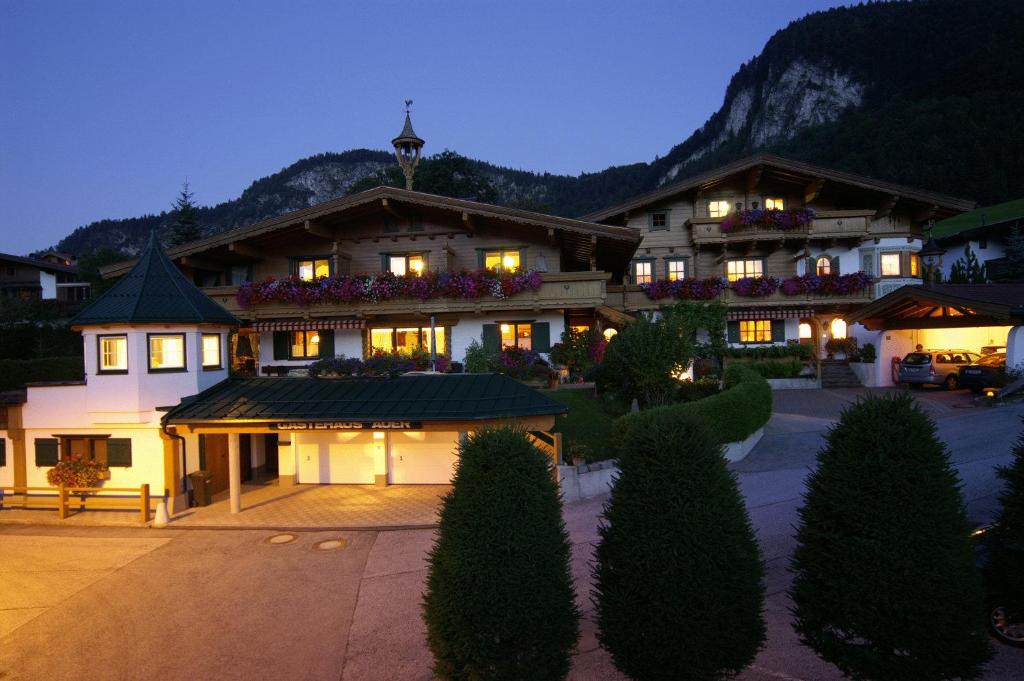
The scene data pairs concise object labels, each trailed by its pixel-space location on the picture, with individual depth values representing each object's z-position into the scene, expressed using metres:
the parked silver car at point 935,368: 24.66
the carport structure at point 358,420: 14.10
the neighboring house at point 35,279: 60.47
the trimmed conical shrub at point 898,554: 5.42
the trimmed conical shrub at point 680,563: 5.58
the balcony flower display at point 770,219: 30.89
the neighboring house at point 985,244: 38.62
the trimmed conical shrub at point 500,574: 5.64
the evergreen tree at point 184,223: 49.31
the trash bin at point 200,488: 15.62
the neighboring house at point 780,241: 30.17
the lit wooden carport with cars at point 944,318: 21.28
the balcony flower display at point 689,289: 30.05
